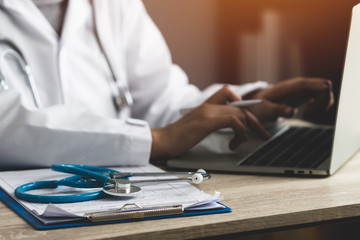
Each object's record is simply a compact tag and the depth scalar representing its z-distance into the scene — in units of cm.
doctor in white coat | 135
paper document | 101
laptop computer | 121
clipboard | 100
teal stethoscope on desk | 107
